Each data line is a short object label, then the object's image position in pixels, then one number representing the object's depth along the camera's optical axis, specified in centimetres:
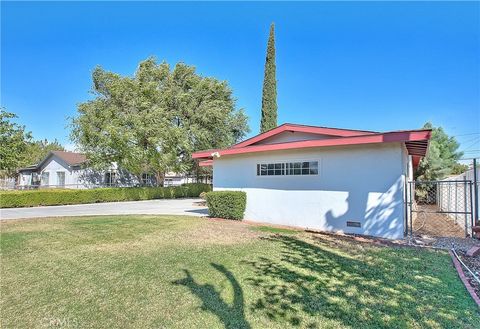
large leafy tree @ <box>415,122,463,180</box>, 1802
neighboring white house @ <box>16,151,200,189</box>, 2635
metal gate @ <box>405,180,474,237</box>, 854
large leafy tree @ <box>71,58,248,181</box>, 2190
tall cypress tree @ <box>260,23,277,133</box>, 1959
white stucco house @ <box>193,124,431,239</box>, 780
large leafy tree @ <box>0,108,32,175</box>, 2302
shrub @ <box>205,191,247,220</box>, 1068
